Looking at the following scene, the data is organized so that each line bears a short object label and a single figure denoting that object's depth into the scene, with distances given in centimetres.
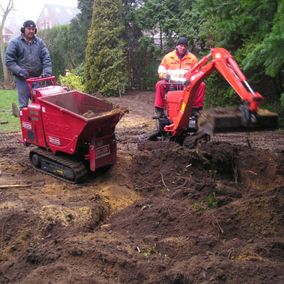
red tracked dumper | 712
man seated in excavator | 884
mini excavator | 568
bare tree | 3095
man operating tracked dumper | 857
